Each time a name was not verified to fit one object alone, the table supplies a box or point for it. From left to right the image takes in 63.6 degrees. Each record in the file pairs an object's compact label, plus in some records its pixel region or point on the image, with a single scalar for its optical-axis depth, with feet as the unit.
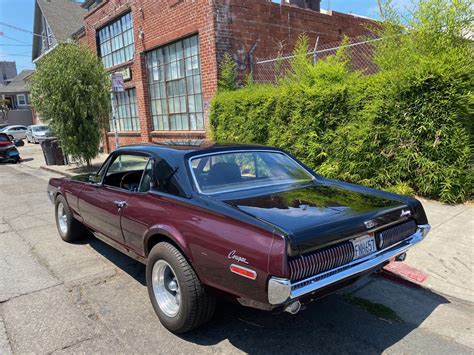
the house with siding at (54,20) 96.02
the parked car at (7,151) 62.39
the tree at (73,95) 38.81
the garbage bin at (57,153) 50.86
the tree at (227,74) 32.91
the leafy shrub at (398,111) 19.11
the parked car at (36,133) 97.25
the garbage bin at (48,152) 51.24
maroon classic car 8.09
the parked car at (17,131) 112.06
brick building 34.04
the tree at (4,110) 160.60
